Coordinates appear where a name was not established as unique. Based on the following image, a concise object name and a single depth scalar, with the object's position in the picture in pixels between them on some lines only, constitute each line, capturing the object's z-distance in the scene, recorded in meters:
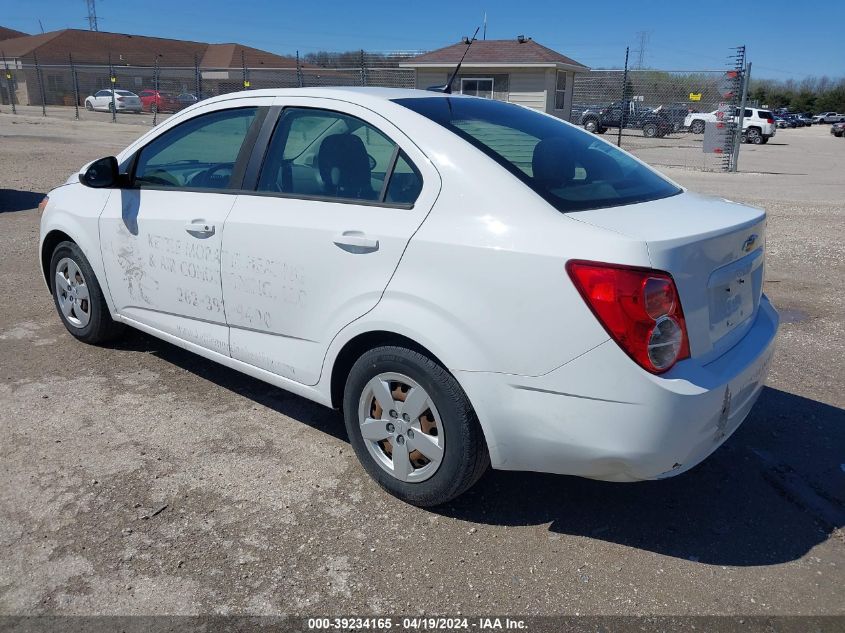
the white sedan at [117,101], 39.84
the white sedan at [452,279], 2.51
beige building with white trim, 27.56
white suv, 36.94
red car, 37.06
